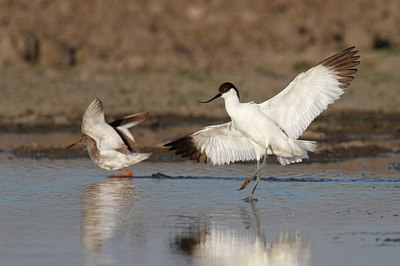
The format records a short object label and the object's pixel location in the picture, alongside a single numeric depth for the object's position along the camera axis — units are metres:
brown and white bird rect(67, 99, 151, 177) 20.09
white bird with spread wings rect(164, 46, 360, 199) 17.27
